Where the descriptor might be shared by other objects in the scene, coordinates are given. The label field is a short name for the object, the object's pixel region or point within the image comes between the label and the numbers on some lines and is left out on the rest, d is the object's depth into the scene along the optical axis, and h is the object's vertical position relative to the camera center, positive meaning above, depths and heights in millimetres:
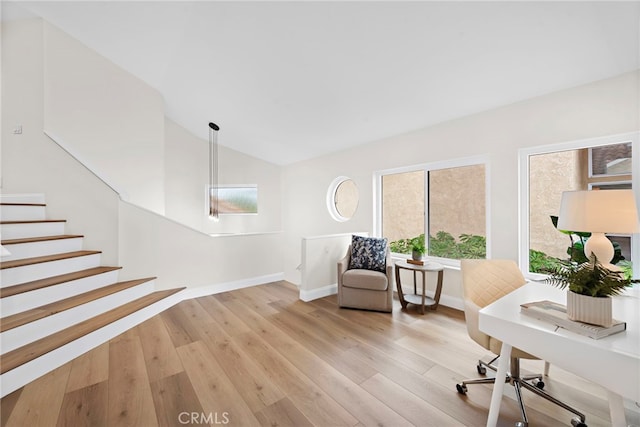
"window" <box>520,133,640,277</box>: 2082 +287
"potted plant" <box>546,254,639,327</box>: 1038 -342
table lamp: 1592 -4
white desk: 863 -532
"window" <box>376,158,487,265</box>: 3059 +94
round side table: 2984 -961
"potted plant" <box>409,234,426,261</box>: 3146 -470
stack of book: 991 -468
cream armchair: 3016 -925
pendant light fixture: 5238 +797
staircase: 1817 -793
